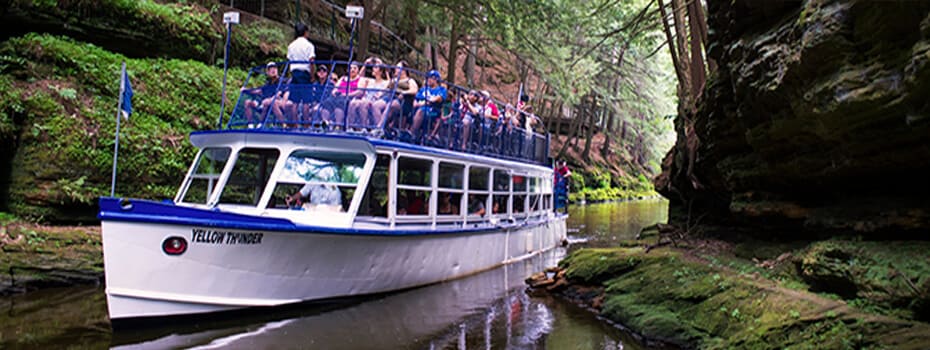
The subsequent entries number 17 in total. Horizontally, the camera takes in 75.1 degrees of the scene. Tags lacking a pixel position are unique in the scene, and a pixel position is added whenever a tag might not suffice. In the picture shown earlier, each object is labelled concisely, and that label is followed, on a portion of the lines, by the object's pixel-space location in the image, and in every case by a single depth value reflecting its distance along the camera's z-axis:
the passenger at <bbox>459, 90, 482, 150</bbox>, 12.47
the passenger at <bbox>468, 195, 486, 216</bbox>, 12.48
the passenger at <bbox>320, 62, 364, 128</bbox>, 9.88
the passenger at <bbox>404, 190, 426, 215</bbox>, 10.41
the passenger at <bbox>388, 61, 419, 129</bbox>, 10.26
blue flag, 7.96
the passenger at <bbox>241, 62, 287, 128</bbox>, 9.97
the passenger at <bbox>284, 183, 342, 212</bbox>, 9.21
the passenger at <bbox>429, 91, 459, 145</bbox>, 11.40
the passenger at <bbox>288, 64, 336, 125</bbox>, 9.88
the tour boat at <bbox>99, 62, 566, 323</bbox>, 7.30
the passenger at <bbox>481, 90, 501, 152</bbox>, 13.52
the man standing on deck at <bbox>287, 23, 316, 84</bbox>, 10.38
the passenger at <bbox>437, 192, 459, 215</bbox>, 11.31
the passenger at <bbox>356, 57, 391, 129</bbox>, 9.93
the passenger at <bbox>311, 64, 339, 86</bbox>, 10.63
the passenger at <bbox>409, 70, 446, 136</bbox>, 10.83
